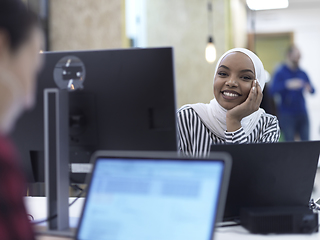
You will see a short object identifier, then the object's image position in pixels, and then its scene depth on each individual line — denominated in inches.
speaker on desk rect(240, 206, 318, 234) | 44.6
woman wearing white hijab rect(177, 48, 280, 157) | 72.2
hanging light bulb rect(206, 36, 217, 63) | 170.9
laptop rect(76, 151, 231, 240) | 31.3
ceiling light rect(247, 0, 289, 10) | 246.5
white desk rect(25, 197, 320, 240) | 43.8
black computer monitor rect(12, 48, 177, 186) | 46.9
